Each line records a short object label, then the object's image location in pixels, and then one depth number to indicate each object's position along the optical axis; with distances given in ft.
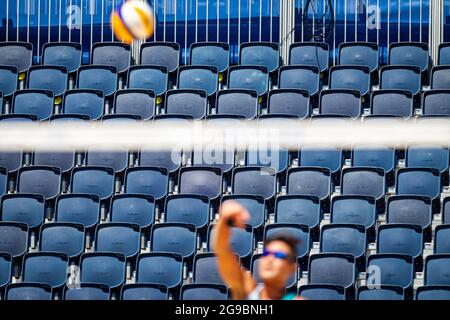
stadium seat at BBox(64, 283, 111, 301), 48.11
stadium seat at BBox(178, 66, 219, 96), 58.75
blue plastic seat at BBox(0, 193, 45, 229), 53.52
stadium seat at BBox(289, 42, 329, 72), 59.82
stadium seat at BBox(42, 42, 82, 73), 61.87
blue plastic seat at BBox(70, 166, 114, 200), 54.24
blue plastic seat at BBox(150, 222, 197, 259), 50.98
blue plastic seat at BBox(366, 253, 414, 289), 48.52
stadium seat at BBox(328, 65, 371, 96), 57.88
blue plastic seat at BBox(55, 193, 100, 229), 53.26
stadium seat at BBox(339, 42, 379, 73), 59.57
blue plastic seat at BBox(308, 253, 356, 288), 48.67
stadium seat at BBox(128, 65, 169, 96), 59.36
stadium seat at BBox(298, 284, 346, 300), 46.60
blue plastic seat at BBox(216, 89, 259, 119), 56.70
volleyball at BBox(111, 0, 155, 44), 51.55
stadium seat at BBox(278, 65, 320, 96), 58.29
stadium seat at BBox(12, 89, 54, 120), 58.65
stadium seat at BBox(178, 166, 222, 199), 53.31
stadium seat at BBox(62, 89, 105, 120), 58.34
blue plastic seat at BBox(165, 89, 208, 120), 57.11
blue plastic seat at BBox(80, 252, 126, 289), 50.01
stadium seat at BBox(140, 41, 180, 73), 61.21
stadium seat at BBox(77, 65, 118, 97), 59.88
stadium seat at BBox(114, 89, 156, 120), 57.67
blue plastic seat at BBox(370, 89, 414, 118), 56.13
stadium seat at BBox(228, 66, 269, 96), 58.34
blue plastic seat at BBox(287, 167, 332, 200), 52.85
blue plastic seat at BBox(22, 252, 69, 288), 50.44
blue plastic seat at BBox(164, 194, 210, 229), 52.29
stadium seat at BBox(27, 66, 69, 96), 60.39
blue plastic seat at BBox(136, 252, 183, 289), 49.55
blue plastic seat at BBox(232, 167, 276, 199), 53.31
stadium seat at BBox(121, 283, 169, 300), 47.73
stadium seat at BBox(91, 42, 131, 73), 61.67
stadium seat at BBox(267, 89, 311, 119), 56.54
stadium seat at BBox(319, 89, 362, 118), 56.39
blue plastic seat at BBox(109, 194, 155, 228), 52.75
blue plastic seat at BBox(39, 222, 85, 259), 51.80
